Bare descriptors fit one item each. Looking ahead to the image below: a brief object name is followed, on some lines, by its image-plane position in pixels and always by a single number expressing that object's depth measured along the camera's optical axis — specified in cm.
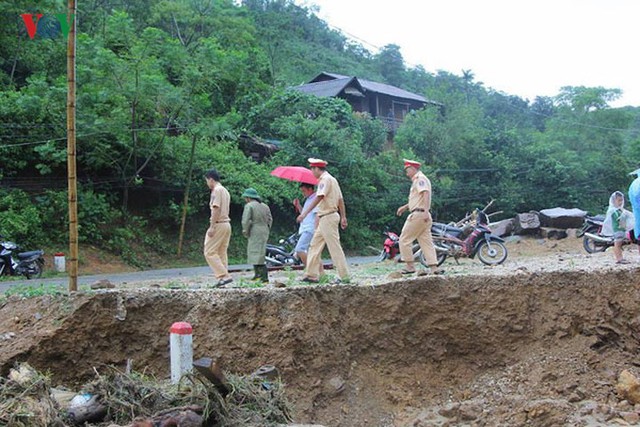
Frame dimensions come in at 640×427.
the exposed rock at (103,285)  803
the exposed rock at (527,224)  2358
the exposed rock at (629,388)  773
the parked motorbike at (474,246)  1359
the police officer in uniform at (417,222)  945
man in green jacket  943
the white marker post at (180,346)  468
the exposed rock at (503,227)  2399
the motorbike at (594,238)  1563
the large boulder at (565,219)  2303
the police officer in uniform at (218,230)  910
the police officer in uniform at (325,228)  849
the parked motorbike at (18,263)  1406
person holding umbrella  1013
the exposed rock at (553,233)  2272
